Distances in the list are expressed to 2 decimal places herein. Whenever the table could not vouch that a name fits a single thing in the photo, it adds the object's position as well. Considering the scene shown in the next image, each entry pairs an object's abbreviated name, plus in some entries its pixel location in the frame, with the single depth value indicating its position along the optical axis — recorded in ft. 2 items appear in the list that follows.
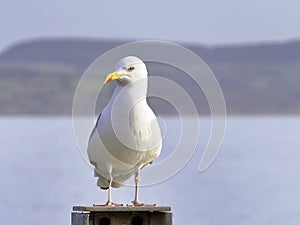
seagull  41.24
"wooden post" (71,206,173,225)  40.63
